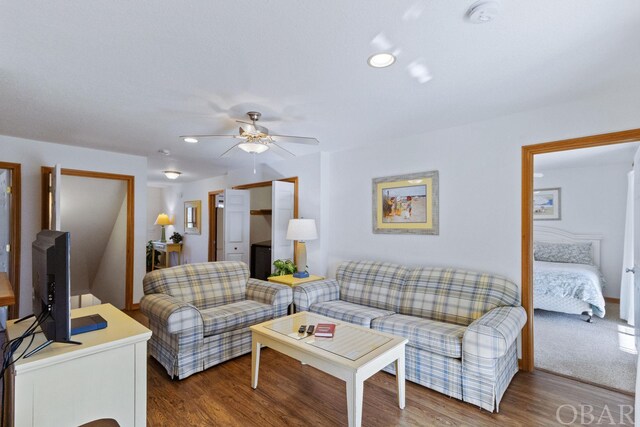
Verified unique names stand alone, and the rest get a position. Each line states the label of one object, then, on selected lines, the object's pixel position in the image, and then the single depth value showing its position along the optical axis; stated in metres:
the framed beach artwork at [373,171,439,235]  3.49
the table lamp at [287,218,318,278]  3.99
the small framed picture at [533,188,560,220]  5.66
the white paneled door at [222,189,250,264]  5.50
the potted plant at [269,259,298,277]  4.18
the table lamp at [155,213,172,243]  7.98
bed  3.98
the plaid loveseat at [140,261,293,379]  2.63
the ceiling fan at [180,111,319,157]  2.81
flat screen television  1.22
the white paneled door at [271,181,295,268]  4.58
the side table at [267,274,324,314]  3.59
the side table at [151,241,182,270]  7.47
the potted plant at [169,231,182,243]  7.52
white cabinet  1.18
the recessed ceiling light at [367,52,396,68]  1.89
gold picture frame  6.99
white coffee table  1.87
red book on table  2.31
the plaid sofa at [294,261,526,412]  2.24
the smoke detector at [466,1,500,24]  1.44
